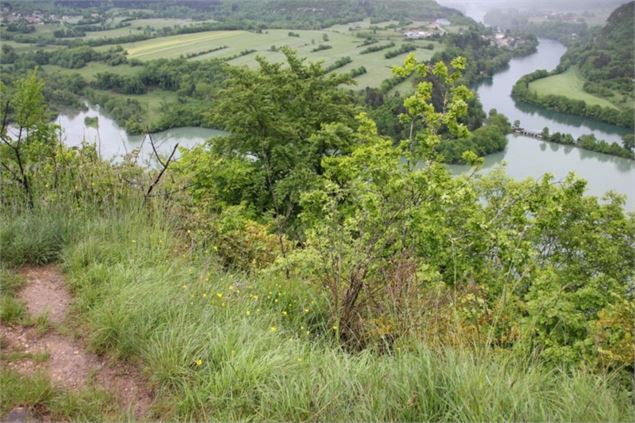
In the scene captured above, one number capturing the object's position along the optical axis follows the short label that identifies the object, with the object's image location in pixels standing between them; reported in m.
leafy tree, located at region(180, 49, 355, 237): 12.18
